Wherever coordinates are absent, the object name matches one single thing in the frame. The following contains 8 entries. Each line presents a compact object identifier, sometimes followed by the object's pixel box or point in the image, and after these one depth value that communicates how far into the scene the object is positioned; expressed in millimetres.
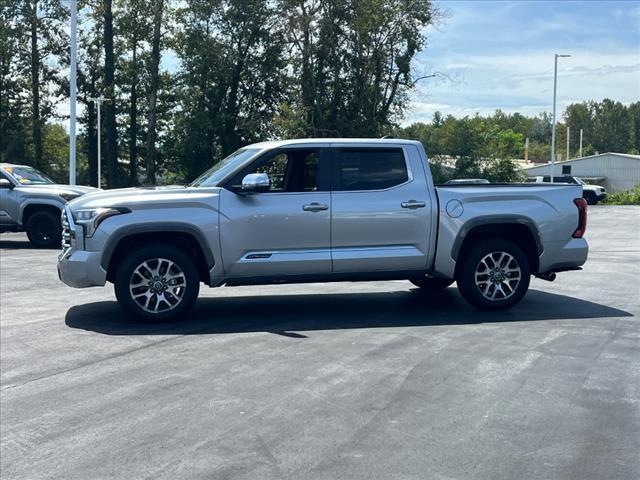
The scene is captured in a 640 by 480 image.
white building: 74812
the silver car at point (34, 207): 16391
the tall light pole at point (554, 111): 49375
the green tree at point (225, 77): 48656
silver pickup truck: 8133
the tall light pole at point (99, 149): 47956
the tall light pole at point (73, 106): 26000
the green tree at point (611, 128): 143250
